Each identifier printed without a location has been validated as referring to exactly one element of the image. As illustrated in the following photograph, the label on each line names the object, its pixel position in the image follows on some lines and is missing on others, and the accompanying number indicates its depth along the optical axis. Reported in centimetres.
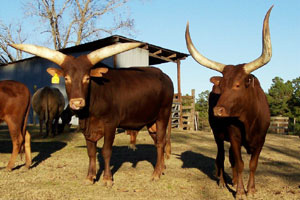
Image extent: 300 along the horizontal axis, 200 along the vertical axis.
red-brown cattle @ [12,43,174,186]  474
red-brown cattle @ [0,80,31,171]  602
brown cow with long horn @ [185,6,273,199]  427
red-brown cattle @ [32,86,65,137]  1255
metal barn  1573
